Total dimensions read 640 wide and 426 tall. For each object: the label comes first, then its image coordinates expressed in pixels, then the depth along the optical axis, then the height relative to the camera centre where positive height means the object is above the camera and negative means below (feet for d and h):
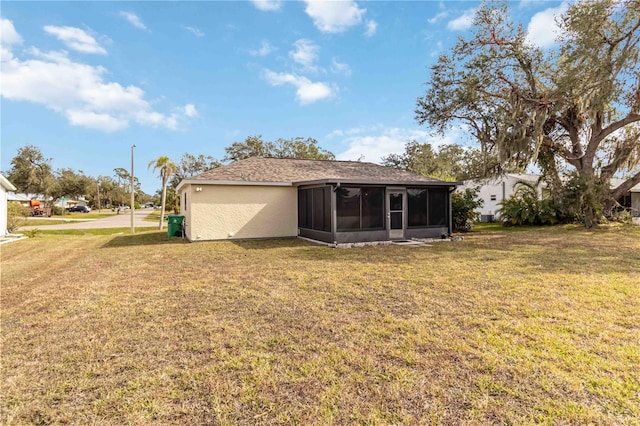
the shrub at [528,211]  57.49 +0.06
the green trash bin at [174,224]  46.78 -1.40
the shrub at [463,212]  52.16 -0.03
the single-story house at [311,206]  36.35 +0.89
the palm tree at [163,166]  75.92 +11.32
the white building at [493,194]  81.00 +4.45
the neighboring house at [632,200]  82.22 +2.61
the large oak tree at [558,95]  39.91 +16.86
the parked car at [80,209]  181.68 +3.68
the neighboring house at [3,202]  48.80 +2.16
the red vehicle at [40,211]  133.69 +2.08
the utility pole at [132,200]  59.82 +2.78
